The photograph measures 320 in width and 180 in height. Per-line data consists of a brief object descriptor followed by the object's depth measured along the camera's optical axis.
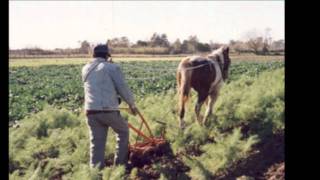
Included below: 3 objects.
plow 5.45
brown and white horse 5.66
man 5.11
